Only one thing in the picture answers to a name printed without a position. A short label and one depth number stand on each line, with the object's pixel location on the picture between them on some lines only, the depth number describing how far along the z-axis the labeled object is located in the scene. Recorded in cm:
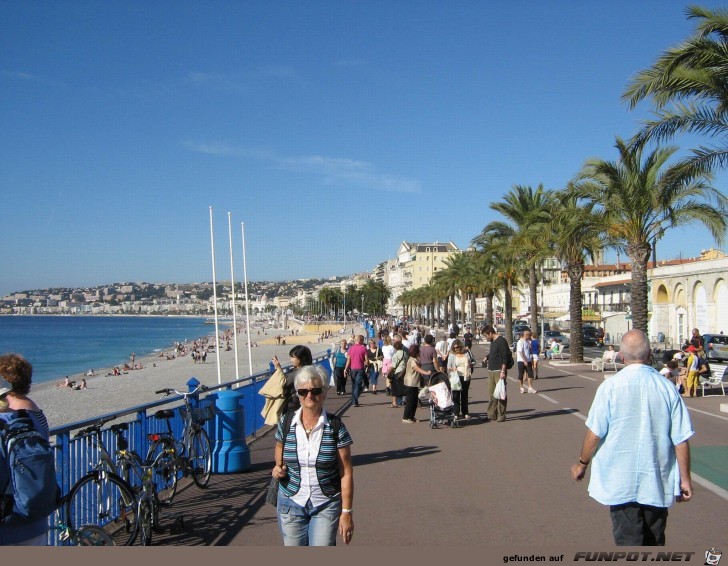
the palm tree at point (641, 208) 2183
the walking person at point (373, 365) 2105
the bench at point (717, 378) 1828
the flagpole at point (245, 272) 2641
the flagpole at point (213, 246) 2181
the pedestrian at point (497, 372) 1365
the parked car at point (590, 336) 4822
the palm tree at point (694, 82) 1317
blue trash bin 925
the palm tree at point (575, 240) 2450
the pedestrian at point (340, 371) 2003
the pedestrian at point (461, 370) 1366
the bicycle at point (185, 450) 744
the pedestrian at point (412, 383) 1364
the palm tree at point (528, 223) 3703
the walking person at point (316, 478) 435
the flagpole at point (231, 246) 2377
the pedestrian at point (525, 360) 1911
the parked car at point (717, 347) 3195
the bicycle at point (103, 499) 584
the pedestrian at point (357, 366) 1700
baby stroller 1279
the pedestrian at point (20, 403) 404
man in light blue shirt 430
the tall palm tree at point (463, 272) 6300
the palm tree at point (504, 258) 4197
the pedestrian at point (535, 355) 2222
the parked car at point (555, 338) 4441
